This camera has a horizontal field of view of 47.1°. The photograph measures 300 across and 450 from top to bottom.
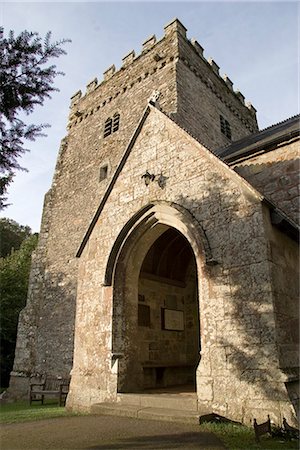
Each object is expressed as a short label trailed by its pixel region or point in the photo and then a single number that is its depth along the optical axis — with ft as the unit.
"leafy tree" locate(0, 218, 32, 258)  105.60
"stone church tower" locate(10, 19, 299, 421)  16.40
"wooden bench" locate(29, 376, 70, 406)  42.35
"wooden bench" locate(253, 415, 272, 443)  13.14
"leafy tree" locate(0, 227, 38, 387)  65.10
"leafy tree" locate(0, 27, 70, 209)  16.15
